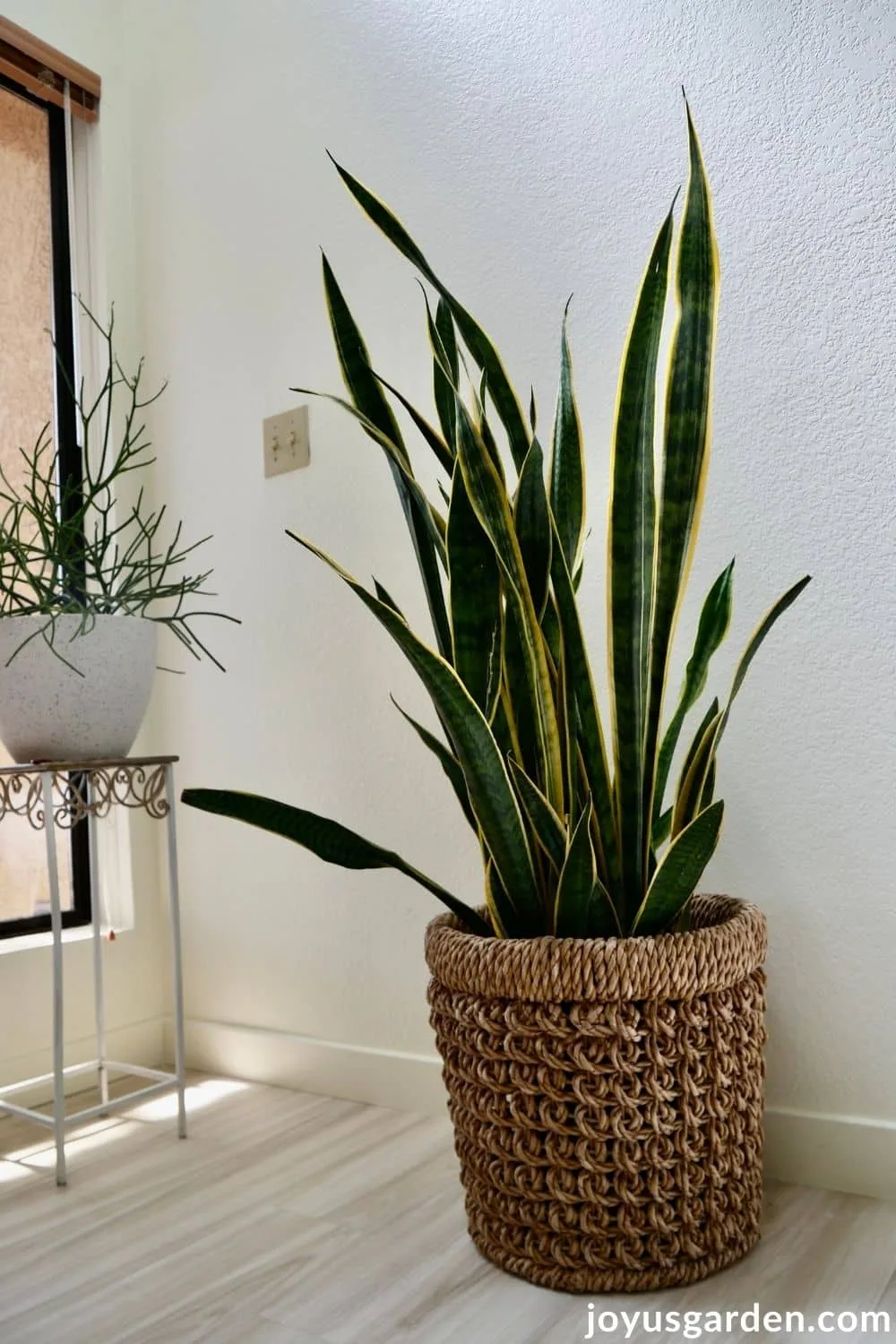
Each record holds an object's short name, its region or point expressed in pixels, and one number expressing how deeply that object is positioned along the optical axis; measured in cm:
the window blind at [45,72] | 185
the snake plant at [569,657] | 105
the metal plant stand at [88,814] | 146
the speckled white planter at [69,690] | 149
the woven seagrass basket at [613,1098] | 102
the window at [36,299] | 188
